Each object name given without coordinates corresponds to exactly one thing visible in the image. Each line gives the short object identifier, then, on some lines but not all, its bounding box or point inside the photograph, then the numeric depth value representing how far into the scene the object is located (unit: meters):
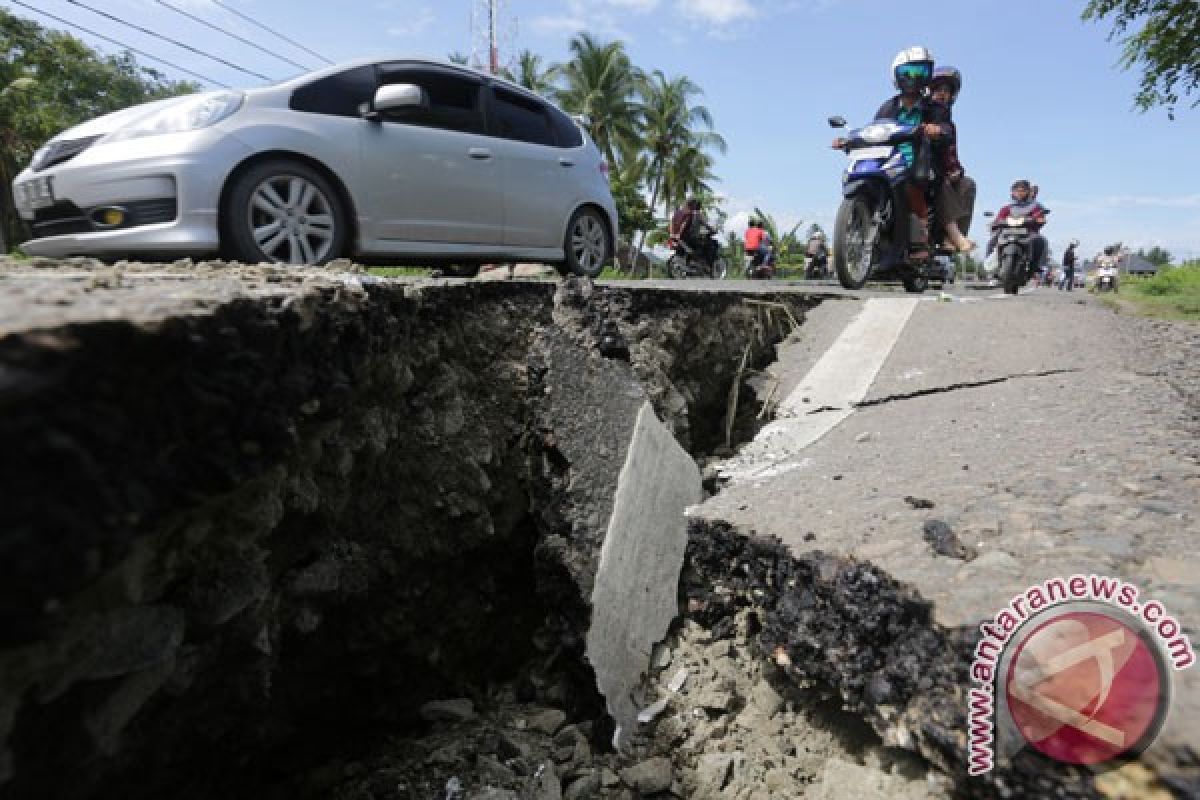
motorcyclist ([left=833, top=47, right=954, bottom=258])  5.32
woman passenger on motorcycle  5.73
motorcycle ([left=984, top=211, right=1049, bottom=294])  6.72
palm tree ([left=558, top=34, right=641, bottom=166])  27.08
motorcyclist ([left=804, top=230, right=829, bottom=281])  12.11
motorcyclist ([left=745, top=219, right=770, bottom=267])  12.32
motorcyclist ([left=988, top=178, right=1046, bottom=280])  7.10
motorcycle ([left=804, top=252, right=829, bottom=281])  12.16
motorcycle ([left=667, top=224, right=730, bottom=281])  11.66
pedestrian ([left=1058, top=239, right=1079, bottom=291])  17.59
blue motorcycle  5.11
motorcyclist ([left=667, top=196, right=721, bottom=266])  11.58
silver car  2.85
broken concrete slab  1.84
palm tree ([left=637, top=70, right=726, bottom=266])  28.67
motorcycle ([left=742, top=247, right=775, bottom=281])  12.52
